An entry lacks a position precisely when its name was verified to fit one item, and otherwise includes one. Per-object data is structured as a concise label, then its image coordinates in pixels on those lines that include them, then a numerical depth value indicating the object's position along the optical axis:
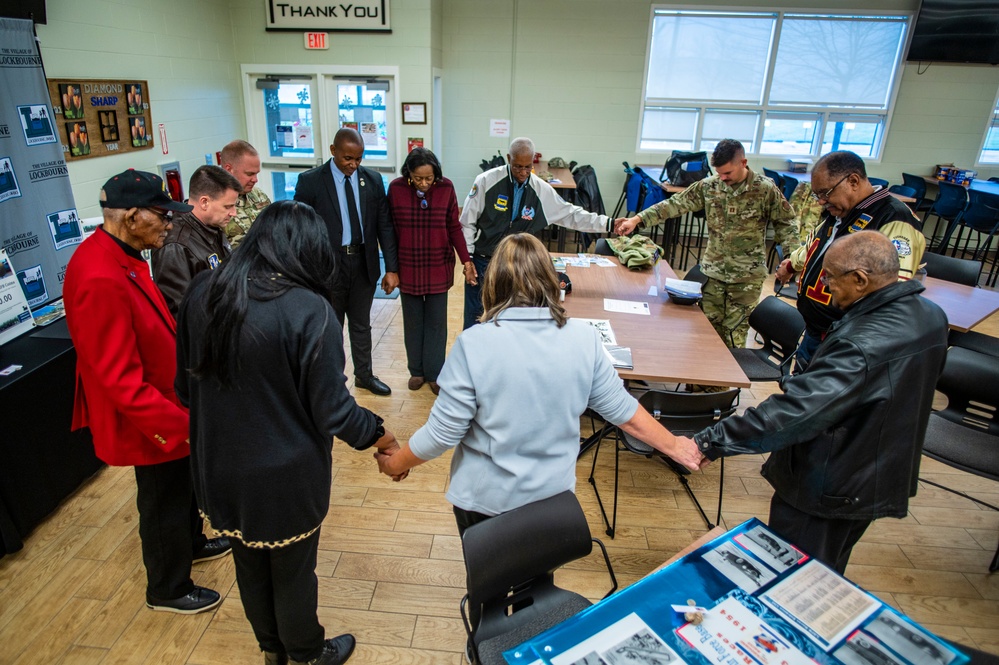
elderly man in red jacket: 1.72
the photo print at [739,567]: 1.50
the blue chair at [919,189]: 6.83
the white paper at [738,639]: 1.28
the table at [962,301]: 3.27
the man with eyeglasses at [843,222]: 2.54
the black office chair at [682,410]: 2.52
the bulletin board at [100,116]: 3.62
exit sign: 6.18
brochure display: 1.29
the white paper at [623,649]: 1.28
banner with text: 2.88
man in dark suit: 3.40
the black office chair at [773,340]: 3.21
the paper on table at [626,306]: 3.28
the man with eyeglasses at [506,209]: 3.69
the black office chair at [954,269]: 4.10
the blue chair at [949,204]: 6.46
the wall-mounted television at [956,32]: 6.61
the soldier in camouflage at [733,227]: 3.56
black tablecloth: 2.44
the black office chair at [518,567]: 1.57
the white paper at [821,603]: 1.36
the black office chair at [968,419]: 2.60
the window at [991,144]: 7.33
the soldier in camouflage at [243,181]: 3.22
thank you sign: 6.03
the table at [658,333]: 2.58
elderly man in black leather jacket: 1.62
